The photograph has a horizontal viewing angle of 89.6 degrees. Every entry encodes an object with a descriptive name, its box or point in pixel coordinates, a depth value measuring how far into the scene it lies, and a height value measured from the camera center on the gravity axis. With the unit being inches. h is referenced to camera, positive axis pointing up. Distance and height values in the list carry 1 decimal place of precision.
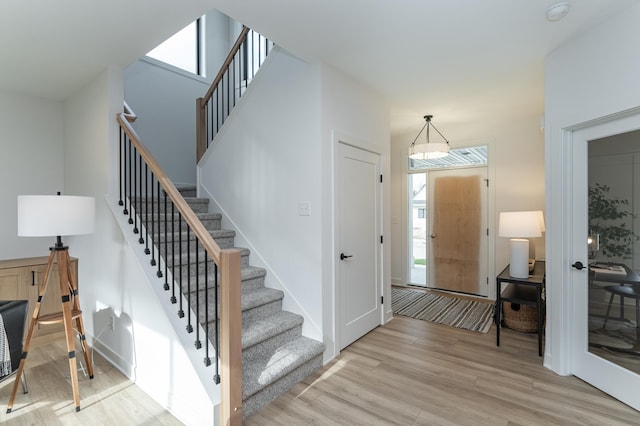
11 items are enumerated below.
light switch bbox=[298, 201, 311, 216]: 113.7 +0.9
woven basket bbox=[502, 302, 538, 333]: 138.1 -47.4
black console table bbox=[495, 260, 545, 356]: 118.3 -35.3
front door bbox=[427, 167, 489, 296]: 193.3 -13.3
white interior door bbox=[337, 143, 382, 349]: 123.1 -13.5
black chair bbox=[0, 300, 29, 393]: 80.0 -28.5
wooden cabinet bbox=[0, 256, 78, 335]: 122.5 -27.6
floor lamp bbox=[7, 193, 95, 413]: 84.8 -4.3
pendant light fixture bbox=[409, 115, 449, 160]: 156.0 +29.0
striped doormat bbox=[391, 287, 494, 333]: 151.6 -53.0
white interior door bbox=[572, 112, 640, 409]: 89.4 -23.6
